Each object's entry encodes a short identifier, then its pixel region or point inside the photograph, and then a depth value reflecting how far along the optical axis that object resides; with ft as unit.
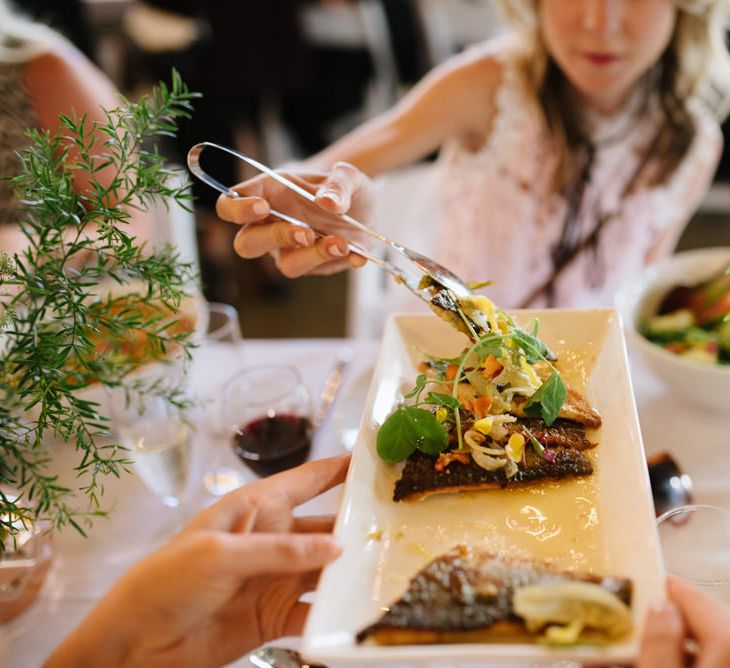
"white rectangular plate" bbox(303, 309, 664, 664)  2.32
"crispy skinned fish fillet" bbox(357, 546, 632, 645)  2.37
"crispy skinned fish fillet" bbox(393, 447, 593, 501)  3.03
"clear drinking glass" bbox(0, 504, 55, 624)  3.70
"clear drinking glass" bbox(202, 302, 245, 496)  4.59
